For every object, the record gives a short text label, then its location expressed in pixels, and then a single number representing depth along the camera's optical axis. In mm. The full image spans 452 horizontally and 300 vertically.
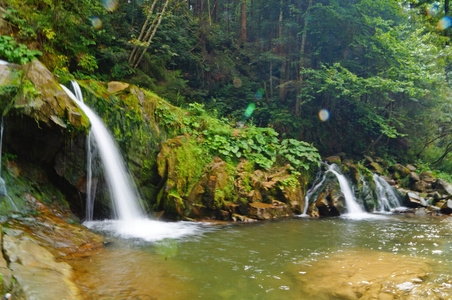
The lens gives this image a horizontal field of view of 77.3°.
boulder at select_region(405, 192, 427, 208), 11658
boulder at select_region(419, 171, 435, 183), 13649
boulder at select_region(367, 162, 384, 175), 14477
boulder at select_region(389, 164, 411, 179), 14336
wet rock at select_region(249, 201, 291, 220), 8766
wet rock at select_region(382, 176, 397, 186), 13452
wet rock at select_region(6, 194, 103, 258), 4621
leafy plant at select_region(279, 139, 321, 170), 11180
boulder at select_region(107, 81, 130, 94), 8450
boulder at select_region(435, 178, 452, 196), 12002
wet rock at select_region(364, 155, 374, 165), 15330
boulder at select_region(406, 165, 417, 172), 15253
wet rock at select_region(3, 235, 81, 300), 3012
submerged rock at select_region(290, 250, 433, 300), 3660
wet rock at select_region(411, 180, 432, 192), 13109
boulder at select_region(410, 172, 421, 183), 13630
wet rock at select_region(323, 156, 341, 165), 12614
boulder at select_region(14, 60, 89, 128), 5202
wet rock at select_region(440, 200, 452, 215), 10727
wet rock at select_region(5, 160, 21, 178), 5497
